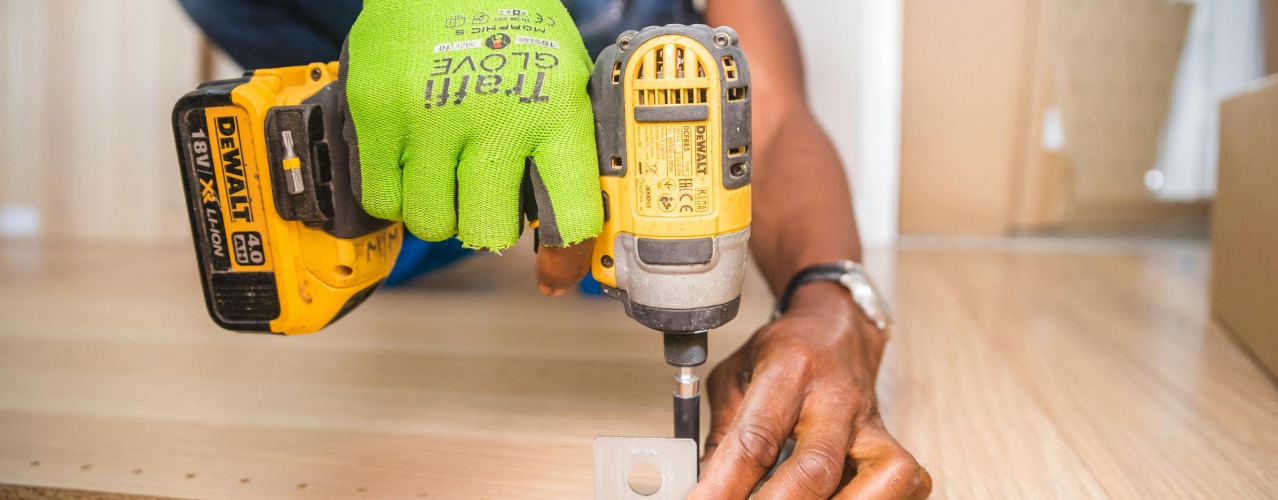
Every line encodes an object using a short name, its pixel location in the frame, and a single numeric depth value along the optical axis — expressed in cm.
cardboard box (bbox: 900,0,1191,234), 265
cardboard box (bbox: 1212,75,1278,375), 126
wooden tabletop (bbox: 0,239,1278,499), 96
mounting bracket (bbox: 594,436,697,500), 77
